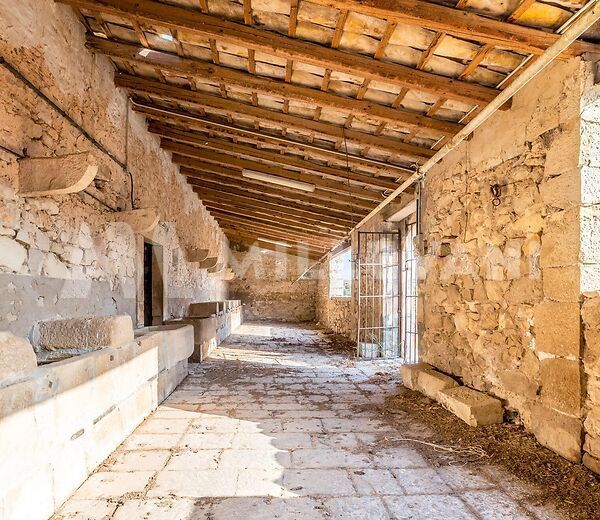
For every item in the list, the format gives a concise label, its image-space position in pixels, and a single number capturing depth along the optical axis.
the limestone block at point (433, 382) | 3.92
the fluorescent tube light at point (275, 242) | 14.14
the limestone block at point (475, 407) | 3.26
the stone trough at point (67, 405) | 1.77
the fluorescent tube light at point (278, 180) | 6.39
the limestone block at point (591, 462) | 2.39
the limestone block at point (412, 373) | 4.51
